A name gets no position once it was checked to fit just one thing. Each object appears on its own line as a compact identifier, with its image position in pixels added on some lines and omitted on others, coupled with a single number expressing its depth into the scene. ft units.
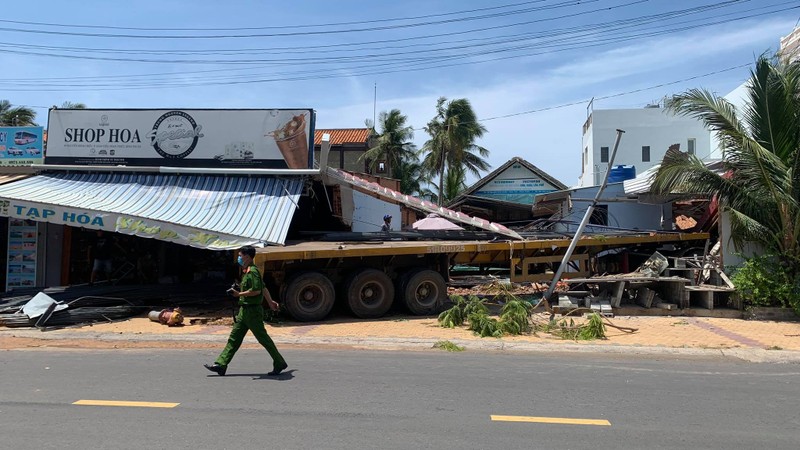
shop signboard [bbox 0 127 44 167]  53.42
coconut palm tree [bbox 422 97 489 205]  124.77
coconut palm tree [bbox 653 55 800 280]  42.68
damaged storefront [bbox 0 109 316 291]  48.11
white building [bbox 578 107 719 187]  127.34
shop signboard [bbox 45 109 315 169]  52.31
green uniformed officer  24.64
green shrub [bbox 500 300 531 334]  36.58
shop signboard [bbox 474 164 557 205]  107.55
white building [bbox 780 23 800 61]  70.79
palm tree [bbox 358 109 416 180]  134.21
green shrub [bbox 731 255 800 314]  42.39
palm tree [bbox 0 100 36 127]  120.57
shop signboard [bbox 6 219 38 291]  51.55
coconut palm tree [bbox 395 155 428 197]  136.96
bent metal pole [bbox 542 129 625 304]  42.78
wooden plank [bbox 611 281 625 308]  45.34
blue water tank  67.51
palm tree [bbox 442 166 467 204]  129.90
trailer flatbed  40.42
